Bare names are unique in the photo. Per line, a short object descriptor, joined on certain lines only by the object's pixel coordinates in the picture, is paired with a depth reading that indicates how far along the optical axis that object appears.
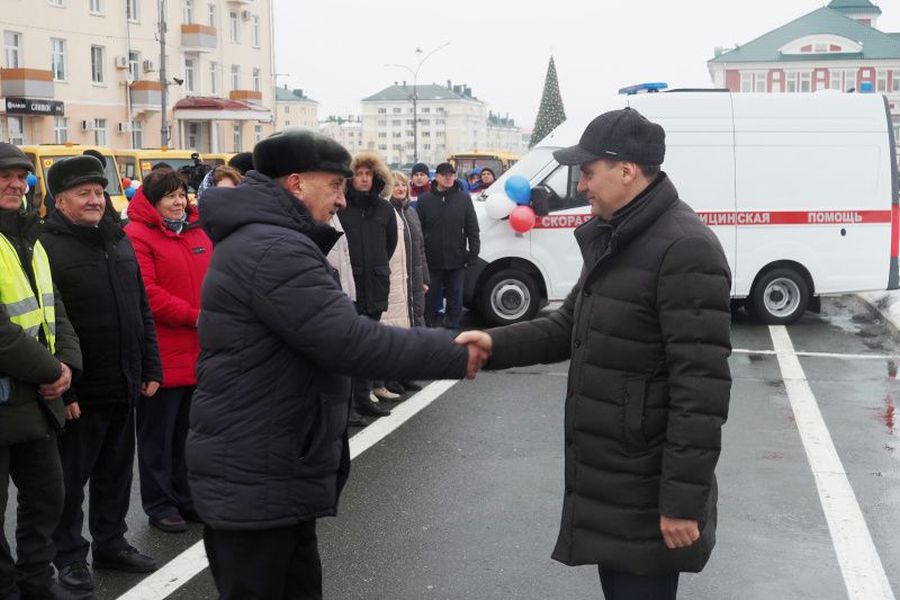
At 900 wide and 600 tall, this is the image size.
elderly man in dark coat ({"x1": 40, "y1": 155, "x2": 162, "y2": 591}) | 4.98
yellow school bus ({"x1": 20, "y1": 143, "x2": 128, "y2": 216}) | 21.31
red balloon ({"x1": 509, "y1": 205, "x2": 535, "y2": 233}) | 13.01
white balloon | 13.03
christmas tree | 103.19
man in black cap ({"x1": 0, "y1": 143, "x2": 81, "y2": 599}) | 4.40
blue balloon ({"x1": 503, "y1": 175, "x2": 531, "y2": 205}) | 12.96
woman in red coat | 5.78
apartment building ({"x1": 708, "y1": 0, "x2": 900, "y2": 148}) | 105.38
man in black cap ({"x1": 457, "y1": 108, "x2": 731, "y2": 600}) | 3.23
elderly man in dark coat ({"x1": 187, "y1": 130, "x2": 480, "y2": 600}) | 3.19
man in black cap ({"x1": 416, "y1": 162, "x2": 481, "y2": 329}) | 11.48
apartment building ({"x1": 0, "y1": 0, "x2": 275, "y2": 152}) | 44.03
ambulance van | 13.01
